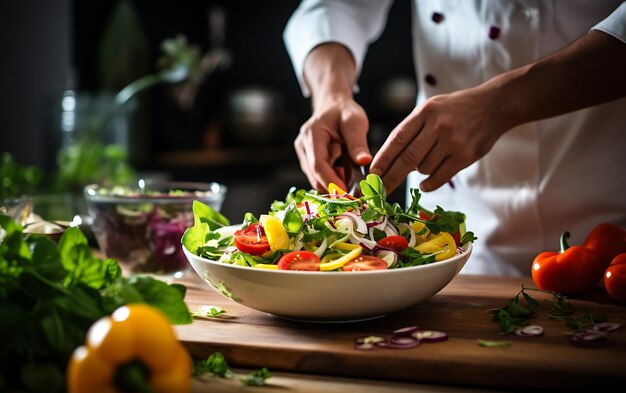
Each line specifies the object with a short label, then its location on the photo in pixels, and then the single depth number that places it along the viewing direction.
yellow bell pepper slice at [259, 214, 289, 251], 1.02
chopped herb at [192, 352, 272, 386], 0.87
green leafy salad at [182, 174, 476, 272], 1.01
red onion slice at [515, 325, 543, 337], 0.98
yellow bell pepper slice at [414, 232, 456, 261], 1.06
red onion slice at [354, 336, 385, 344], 0.95
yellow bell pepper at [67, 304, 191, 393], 0.67
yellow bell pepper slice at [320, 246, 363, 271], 0.98
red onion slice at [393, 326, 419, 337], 0.97
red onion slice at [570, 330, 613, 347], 0.93
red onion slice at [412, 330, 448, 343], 0.96
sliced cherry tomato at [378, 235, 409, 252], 1.05
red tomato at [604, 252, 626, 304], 1.15
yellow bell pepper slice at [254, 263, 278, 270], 0.98
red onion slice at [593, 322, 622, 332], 1.00
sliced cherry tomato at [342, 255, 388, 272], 0.97
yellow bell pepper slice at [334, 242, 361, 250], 1.04
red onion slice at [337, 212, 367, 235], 1.06
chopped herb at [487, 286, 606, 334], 1.02
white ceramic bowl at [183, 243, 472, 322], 0.95
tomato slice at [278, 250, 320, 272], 0.97
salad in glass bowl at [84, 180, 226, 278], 1.37
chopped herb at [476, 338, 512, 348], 0.93
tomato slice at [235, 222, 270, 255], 1.04
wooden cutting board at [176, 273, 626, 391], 0.86
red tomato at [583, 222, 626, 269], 1.29
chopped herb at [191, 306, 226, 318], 1.11
